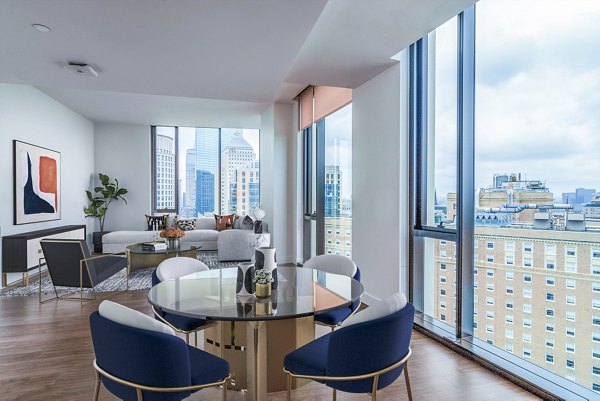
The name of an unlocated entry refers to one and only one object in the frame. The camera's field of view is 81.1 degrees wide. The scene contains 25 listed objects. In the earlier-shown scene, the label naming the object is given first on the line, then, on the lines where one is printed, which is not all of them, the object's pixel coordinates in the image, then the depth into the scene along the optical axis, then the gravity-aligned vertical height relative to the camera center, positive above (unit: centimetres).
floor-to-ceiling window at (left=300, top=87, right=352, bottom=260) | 502 +42
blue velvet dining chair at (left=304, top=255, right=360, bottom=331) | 233 -59
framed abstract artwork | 523 +24
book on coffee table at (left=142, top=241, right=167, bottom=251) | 532 -74
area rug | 456 -122
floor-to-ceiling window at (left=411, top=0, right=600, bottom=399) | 212 +7
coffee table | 524 -91
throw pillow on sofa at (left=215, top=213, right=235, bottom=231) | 792 -55
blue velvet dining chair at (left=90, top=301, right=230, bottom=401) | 130 -61
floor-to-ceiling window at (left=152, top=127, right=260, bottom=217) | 909 +70
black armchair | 391 -75
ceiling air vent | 321 +121
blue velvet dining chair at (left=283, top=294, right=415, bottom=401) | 142 -65
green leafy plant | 796 +2
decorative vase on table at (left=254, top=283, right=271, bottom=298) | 187 -50
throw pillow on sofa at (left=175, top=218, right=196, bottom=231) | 641 -52
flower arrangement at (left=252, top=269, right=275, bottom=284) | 189 -43
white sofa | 656 -83
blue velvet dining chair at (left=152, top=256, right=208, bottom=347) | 217 -56
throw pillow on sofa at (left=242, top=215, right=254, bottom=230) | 728 -53
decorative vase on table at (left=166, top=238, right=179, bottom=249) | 558 -72
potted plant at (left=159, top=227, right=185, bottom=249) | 555 -61
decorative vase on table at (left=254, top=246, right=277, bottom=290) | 201 -36
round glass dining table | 167 -55
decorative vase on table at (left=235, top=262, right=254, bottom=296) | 194 -46
